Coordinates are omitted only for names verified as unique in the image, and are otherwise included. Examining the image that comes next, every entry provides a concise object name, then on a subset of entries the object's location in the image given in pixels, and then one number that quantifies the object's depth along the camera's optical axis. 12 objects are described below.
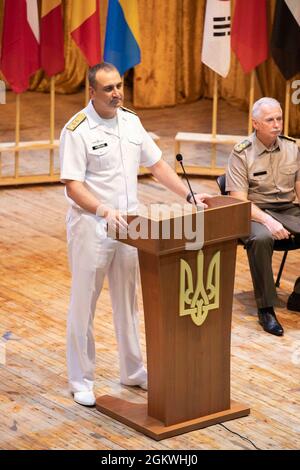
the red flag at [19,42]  12.11
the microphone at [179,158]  6.65
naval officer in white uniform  7.07
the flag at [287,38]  12.44
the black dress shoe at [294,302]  9.37
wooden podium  6.75
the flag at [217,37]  12.41
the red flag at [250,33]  12.46
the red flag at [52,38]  12.25
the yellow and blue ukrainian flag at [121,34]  12.38
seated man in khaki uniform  8.97
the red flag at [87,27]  12.32
